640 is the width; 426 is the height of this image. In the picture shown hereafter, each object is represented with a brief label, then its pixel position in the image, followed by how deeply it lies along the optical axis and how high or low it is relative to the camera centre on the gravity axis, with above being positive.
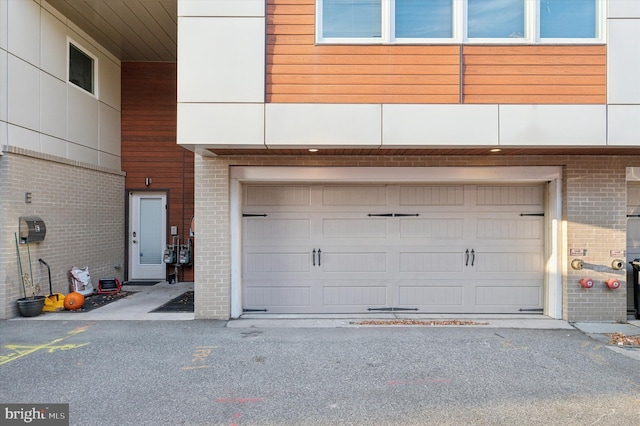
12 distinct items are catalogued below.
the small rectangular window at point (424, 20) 5.45 +2.90
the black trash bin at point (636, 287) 6.19 -1.11
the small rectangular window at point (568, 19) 5.43 +2.91
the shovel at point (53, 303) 6.67 -1.54
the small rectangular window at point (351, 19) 5.46 +2.92
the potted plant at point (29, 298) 6.30 -1.41
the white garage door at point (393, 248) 6.48 -0.51
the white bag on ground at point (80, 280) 7.78 -1.33
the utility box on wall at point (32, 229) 6.52 -0.22
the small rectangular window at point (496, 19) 5.45 +2.92
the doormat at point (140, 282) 9.44 -1.65
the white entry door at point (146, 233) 9.68 -0.41
